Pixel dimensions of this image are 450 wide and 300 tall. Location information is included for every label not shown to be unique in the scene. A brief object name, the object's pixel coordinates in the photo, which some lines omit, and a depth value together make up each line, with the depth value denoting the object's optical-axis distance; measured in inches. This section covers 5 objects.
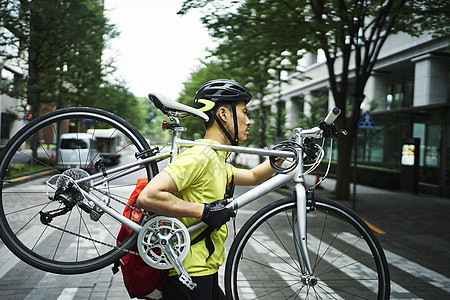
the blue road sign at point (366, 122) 506.0
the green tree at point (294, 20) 397.7
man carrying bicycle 82.7
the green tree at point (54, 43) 747.4
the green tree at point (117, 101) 1235.4
